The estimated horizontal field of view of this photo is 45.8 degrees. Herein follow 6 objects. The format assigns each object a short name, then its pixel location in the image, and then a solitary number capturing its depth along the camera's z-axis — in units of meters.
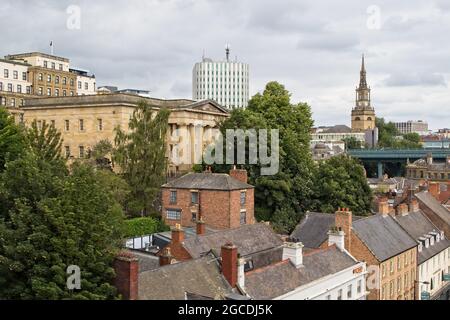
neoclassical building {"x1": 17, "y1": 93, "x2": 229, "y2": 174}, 56.84
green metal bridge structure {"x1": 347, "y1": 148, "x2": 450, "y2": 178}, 113.12
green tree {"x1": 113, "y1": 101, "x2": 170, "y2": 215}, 40.78
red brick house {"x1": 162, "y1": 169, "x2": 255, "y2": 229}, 38.12
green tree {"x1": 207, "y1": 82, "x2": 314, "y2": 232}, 44.88
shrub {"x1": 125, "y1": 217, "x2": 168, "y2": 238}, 37.09
